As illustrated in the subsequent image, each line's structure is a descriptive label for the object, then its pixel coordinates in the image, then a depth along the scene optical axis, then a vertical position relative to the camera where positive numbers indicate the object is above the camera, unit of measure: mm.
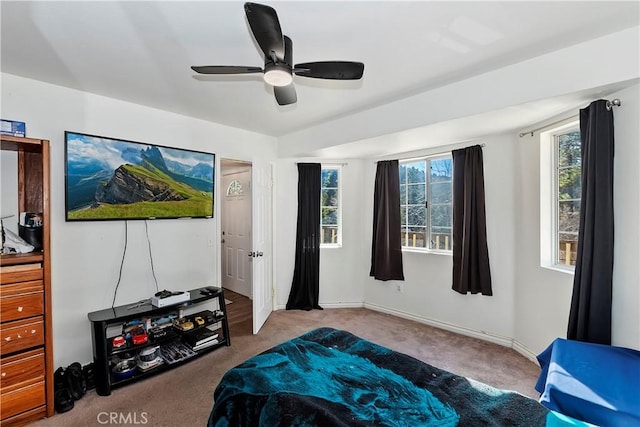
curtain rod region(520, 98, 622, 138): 1948 +764
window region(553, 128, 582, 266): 2523 +150
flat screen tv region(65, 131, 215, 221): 2535 +323
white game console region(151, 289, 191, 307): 2732 -845
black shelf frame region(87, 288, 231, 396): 2297 -1081
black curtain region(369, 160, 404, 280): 3953 -165
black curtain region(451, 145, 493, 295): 3207 -201
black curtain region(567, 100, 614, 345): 1955 -163
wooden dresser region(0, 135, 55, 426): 1875 -797
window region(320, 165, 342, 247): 4441 +41
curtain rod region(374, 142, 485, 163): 3363 +738
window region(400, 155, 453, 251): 3650 +110
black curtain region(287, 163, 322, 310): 4234 -467
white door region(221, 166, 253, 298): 4777 -339
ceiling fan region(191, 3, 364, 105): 1371 +830
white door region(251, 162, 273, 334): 3458 -443
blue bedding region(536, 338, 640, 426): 1304 -875
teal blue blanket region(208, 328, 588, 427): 1271 -924
